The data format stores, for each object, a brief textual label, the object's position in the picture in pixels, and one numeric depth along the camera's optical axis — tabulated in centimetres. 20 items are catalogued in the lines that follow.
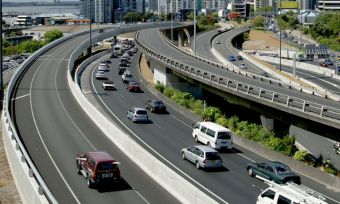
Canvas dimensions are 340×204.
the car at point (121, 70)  8490
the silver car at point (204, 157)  3365
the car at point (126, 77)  7456
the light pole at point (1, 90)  5719
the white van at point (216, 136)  3941
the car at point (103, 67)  8377
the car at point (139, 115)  4856
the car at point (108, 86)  6738
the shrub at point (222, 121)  4821
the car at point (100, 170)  2733
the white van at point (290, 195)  2431
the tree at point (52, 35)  17975
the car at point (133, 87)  6688
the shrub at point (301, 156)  3753
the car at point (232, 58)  10500
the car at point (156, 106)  5397
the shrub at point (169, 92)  6272
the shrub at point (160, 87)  6552
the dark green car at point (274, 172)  3053
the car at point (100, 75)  7684
